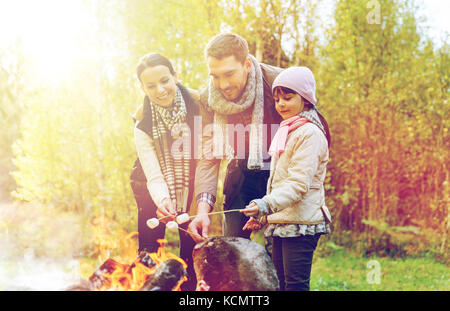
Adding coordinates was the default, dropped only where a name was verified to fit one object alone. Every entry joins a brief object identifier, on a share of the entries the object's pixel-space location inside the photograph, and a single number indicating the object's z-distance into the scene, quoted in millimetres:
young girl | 2297
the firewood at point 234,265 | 2303
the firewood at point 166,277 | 2332
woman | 2904
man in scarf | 2721
